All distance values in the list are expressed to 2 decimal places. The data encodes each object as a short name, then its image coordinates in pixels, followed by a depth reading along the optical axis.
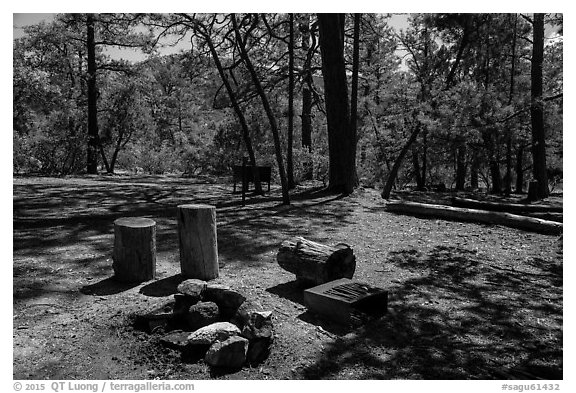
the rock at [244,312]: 3.92
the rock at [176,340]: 3.67
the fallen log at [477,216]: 8.60
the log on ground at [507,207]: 9.82
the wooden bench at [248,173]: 10.69
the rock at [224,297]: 4.20
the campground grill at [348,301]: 4.38
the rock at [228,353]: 3.44
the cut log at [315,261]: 5.15
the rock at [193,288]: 4.16
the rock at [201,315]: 3.97
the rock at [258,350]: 3.60
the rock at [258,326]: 3.67
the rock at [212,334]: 3.58
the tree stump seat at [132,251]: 4.98
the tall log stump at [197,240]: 5.12
